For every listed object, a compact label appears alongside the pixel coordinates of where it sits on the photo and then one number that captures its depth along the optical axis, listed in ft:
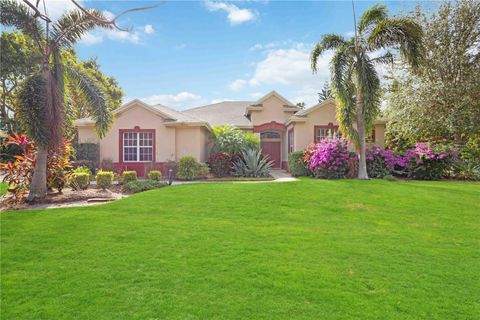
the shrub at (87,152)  61.05
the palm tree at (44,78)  33.88
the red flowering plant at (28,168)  35.70
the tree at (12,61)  86.79
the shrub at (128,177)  47.06
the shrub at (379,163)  55.72
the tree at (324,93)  191.89
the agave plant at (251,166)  58.65
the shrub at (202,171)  57.88
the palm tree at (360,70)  50.67
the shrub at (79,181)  42.50
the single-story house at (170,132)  61.72
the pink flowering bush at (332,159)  52.37
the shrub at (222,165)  60.34
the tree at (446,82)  66.28
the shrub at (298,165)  58.29
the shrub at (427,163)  55.26
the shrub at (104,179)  43.14
